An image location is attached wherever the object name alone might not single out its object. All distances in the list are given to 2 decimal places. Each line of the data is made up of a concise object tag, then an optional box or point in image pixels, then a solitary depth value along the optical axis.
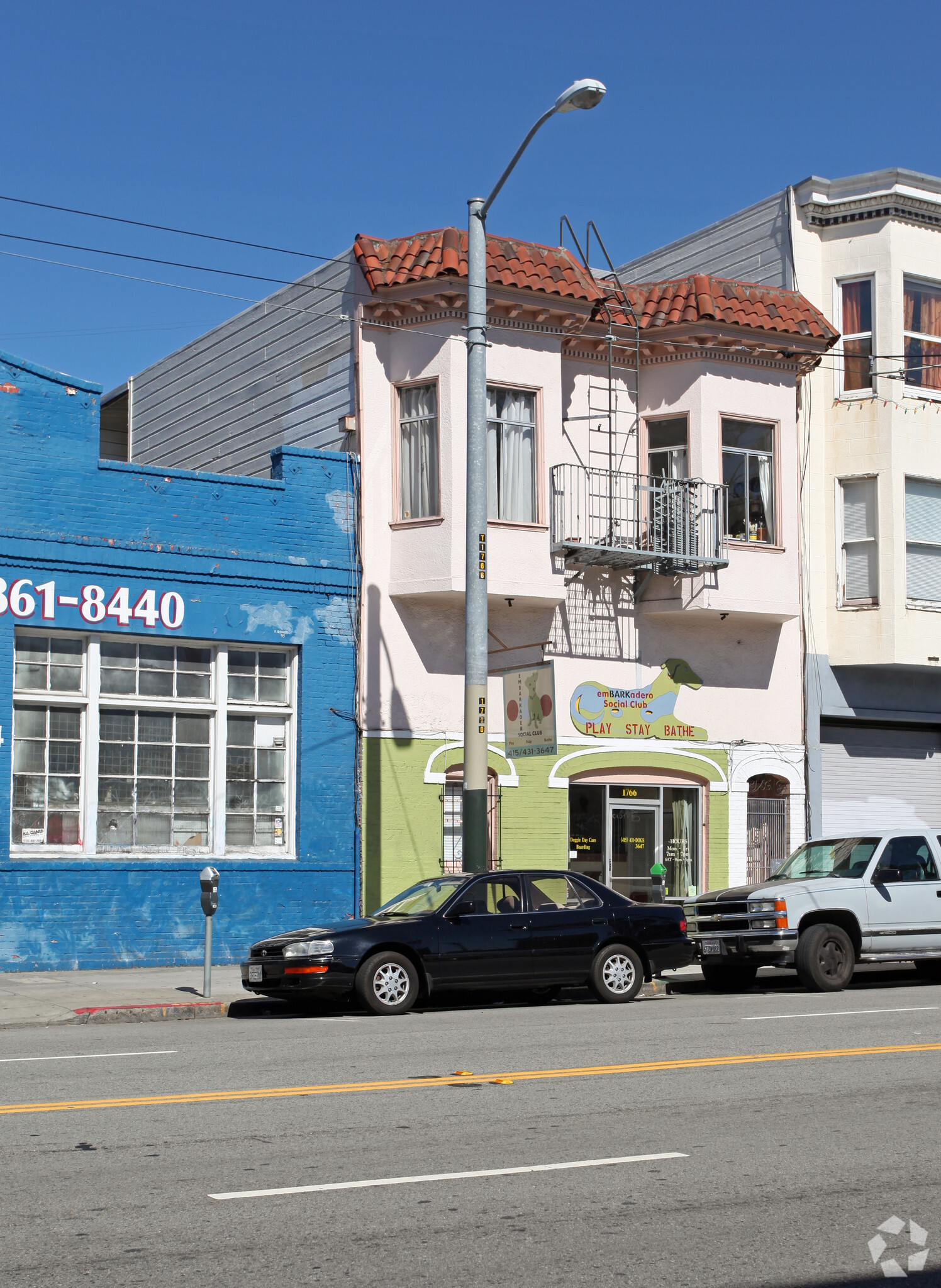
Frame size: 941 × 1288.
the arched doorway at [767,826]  22.84
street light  16.39
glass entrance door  21.78
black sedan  13.80
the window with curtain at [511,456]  20.77
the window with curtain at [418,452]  20.41
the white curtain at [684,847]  22.23
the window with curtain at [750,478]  22.41
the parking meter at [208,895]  14.88
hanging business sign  17.78
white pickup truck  16.41
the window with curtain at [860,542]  23.38
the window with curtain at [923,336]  23.56
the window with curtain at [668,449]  22.22
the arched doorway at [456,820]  20.33
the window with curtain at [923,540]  23.34
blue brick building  17.72
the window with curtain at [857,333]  23.58
